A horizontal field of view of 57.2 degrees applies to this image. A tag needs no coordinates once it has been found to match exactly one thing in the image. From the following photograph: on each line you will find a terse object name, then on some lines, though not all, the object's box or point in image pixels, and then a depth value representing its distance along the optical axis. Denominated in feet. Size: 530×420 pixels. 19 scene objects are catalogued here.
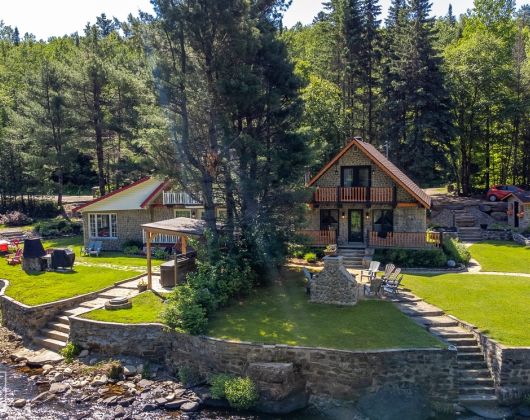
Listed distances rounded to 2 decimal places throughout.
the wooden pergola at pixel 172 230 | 69.92
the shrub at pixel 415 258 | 83.35
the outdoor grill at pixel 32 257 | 84.74
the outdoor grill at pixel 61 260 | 86.02
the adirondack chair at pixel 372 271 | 69.05
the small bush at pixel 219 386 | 49.70
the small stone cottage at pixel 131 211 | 100.99
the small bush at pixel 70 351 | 58.39
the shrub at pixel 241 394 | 48.26
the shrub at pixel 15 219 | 136.87
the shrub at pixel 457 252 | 85.09
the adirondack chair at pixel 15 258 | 91.66
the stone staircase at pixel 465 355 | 48.24
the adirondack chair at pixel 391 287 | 64.92
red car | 128.16
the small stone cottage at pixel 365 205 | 88.28
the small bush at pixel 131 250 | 100.37
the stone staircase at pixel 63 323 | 62.28
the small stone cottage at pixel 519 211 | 111.55
